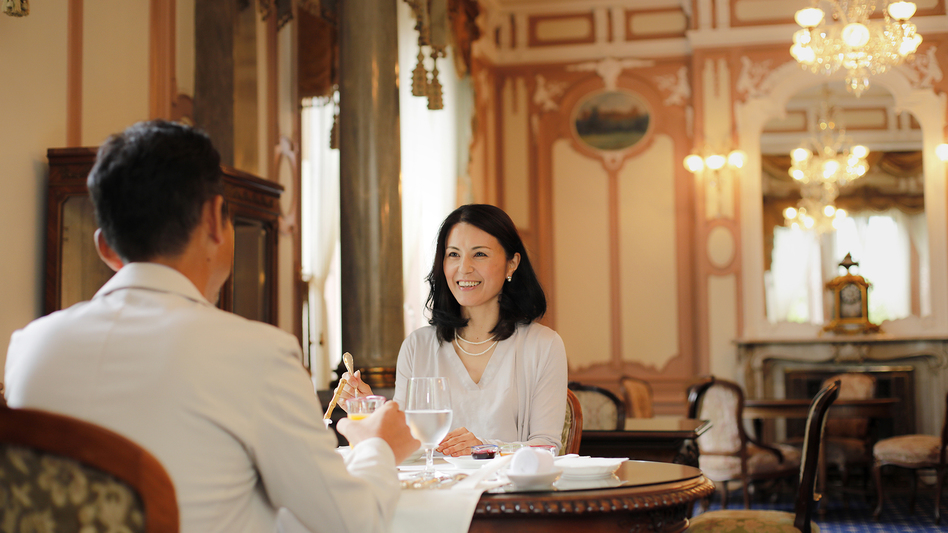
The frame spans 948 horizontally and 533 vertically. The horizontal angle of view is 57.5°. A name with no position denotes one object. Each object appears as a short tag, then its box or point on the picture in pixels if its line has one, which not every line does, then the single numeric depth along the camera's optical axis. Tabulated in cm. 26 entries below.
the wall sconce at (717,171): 727
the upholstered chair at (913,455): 560
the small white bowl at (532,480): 142
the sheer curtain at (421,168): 609
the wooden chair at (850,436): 613
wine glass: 140
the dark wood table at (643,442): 344
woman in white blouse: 234
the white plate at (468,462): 166
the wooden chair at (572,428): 245
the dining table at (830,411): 556
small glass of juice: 152
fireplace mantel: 694
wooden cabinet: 308
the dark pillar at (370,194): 435
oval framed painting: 791
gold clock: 709
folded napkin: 152
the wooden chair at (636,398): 547
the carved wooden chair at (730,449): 518
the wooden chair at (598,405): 419
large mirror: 762
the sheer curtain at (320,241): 535
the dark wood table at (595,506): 136
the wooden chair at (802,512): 275
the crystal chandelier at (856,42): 531
